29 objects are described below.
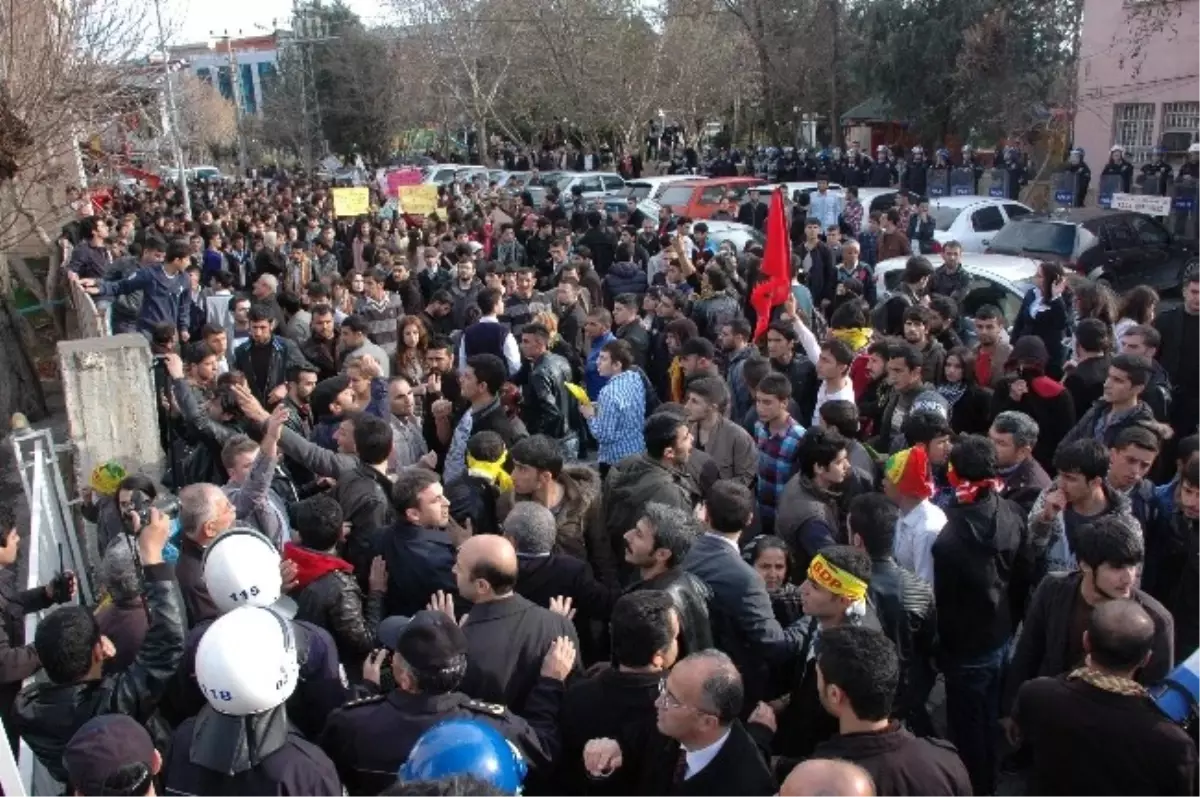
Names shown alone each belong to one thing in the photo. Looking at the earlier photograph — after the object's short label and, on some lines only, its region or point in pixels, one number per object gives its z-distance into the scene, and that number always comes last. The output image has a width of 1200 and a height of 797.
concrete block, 6.74
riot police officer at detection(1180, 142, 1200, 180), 19.01
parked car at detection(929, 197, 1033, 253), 17.22
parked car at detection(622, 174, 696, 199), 22.22
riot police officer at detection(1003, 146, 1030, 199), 25.31
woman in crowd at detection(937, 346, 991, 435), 6.88
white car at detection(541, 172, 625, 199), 26.88
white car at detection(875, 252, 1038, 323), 11.12
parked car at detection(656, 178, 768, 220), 20.94
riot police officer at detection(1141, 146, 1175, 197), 20.02
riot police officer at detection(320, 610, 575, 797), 3.29
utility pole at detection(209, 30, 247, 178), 47.00
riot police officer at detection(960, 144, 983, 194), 25.47
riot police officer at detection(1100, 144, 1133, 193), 21.83
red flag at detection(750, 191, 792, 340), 8.43
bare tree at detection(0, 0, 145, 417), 10.29
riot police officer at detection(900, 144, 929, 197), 26.42
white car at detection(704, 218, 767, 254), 16.81
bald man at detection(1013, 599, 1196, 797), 3.30
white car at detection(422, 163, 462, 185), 34.81
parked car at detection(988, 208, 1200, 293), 14.86
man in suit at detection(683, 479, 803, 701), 4.09
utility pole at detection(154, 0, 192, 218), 22.67
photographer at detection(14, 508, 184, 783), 3.61
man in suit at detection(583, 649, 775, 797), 3.11
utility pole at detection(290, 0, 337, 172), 49.03
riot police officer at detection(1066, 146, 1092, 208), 22.31
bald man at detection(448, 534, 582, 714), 3.74
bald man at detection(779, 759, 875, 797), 2.52
